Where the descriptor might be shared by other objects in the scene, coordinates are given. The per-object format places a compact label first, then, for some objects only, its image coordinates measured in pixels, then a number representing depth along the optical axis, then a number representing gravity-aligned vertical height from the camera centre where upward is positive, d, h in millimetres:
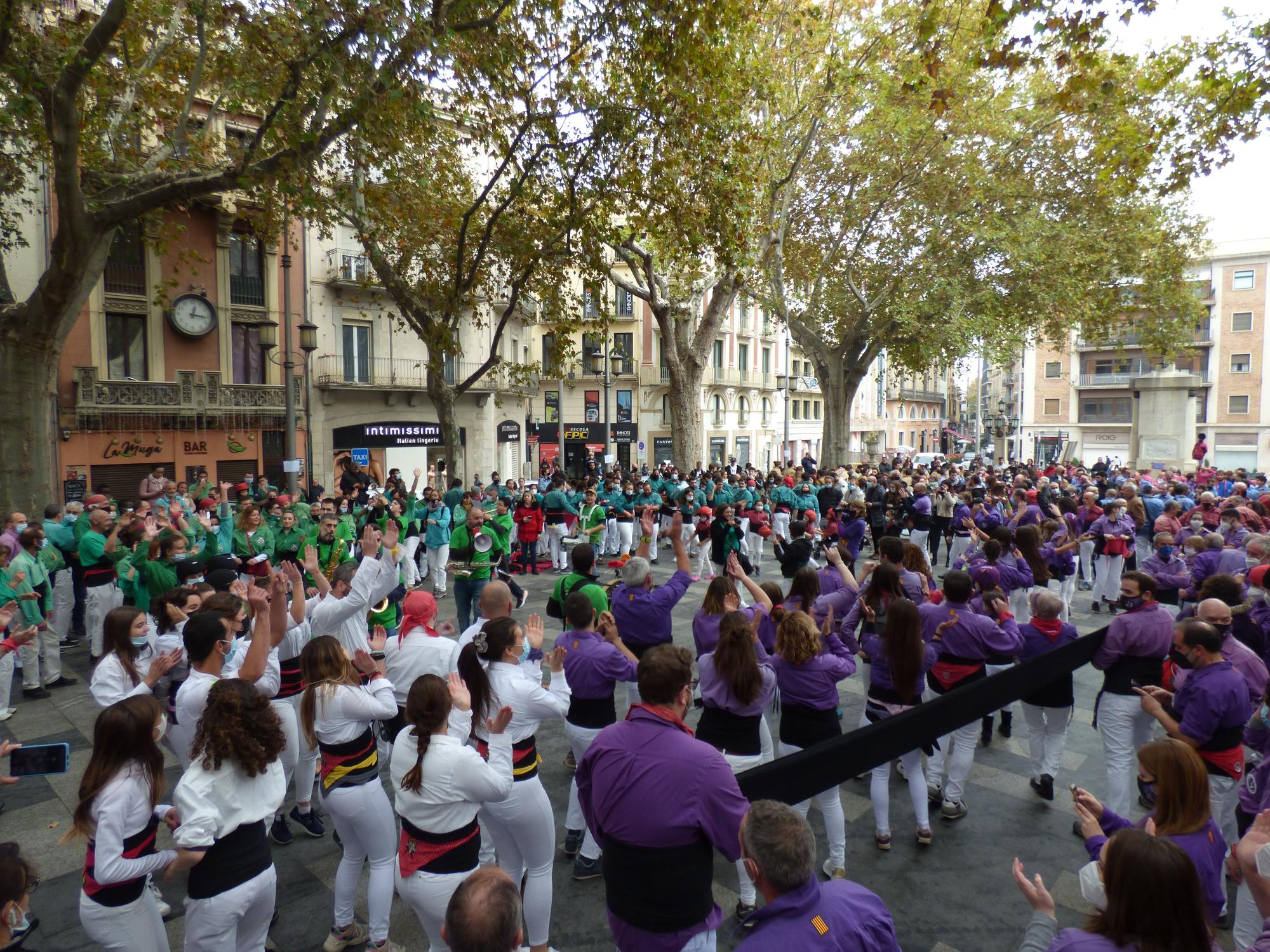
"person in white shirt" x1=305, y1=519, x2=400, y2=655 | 5367 -1190
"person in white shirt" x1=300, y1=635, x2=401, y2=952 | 3998 -1947
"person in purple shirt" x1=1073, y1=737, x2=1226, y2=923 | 3045 -1600
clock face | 21969 +3562
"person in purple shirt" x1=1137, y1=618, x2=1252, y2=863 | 4281 -1652
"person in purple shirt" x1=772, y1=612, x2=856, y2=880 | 4723 -1744
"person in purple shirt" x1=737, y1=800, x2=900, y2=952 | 2246 -1528
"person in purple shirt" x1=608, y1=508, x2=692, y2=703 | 5934 -1437
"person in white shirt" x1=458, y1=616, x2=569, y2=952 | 3916 -1801
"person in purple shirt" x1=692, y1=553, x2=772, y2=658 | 5531 -1348
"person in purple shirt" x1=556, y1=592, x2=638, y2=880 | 4723 -1596
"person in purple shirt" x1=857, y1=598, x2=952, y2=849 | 5152 -1865
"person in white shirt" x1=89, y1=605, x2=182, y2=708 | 4508 -1477
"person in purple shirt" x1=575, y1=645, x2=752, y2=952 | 2912 -1596
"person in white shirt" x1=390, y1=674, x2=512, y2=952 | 3330 -1694
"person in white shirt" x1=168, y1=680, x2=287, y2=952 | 3162 -1680
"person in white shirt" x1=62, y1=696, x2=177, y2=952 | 3098 -1727
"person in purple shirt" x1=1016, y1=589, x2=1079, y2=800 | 5785 -2176
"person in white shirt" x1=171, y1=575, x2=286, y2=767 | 4086 -1352
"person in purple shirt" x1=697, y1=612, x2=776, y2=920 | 4367 -1641
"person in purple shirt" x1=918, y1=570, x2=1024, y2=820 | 5594 -1722
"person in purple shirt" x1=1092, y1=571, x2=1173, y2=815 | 5344 -1796
